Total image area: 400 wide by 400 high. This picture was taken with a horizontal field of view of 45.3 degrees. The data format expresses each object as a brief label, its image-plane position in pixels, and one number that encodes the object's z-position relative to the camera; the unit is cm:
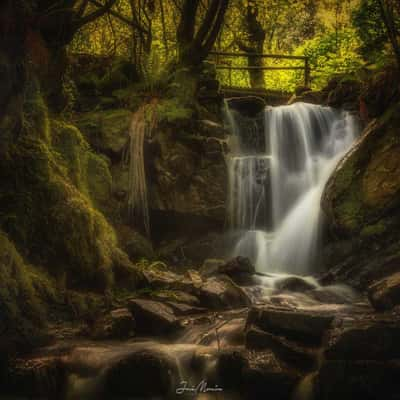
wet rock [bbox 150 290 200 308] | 631
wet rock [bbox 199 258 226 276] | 829
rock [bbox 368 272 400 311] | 548
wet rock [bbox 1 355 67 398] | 416
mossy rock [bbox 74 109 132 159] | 956
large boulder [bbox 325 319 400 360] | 403
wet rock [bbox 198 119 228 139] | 1029
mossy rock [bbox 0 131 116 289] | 572
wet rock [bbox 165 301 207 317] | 605
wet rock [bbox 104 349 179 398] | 427
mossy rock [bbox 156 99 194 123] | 979
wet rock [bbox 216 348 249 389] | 422
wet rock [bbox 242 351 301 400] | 404
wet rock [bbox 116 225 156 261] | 905
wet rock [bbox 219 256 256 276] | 816
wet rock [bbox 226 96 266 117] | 1214
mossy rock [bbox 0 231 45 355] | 456
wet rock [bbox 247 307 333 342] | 456
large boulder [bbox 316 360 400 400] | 388
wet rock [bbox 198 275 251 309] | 648
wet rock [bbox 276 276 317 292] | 779
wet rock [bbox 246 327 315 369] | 429
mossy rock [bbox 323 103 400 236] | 826
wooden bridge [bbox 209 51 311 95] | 1447
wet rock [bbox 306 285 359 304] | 712
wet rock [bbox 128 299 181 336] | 543
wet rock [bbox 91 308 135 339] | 520
